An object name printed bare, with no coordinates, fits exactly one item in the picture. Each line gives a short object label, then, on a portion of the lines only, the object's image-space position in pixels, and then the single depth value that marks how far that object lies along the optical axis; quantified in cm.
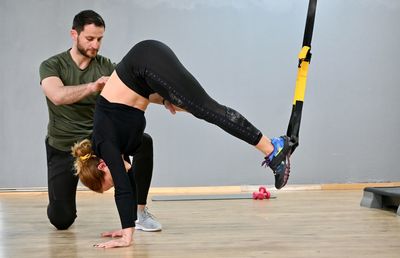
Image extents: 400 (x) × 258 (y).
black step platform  441
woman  300
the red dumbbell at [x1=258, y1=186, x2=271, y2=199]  529
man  369
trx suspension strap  297
